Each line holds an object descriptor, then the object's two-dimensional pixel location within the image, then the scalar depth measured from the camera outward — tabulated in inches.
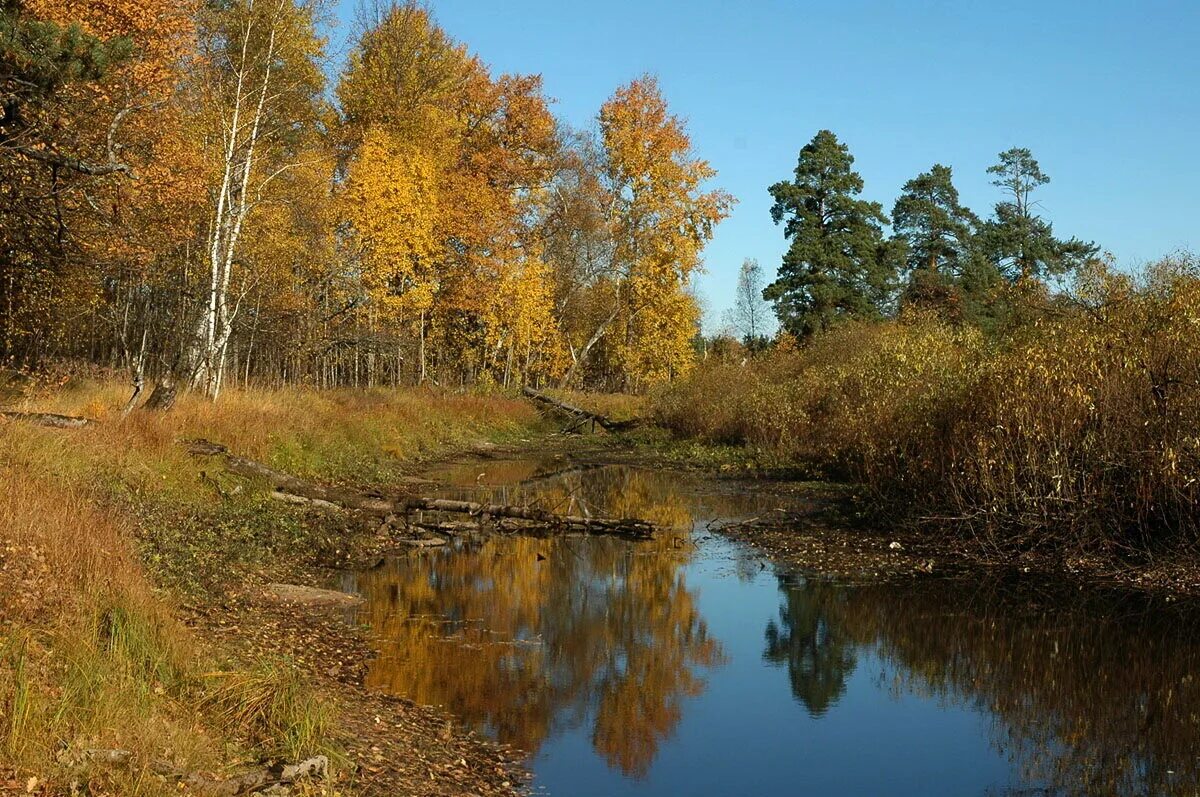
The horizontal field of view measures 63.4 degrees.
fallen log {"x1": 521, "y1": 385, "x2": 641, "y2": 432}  1614.2
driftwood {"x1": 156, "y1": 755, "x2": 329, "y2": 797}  224.1
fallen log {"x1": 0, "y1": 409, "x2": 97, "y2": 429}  544.1
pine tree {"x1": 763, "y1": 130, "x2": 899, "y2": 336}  2009.1
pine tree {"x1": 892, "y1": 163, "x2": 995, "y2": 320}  2149.4
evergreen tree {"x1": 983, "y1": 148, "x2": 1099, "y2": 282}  2279.8
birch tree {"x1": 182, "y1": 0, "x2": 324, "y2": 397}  858.8
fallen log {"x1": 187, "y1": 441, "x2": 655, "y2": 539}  667.4
